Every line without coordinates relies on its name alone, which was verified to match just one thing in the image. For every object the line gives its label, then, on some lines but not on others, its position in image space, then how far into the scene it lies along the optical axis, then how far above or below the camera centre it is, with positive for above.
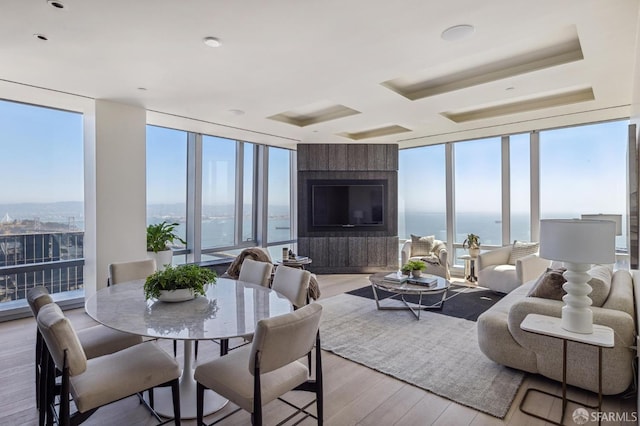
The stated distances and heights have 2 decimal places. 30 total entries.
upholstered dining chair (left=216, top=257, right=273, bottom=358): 3.14 -0.57
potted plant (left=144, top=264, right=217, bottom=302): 2.30 -0.49
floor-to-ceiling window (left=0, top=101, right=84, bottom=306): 4.25 +0.17
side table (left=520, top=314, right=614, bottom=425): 2.05 -0.77
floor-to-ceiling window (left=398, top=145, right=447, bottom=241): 7.23 +0.42
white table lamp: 2.04 -0.25
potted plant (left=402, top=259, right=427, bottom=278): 4.42 -0.73
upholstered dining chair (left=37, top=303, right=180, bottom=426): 1.65 -0.87
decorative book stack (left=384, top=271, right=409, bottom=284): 4.27 -0.84
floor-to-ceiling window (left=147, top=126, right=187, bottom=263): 5.58 +0.60
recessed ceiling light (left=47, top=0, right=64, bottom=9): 2.26 +1.40
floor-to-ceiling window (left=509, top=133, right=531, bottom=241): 6.16 +0.45
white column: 4.30 +0.33
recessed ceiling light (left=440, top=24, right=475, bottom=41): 2.64 +1.42
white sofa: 2.32 -1.00
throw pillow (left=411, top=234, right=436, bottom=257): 6.40 -0.65
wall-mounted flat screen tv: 7.14 +0.17
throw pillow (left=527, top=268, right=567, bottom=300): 2.79 -0.63
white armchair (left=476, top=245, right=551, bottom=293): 4.98 -0.89
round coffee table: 4.03 -0.90
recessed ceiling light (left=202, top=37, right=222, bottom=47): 2.77 +1.41
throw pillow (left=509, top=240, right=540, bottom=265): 5.53 -0.63
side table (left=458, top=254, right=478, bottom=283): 6.32 -1.07
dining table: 1.84 -0.62
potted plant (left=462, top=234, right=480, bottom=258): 6.32 -0.62
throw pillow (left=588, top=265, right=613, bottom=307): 2.67 -0.63
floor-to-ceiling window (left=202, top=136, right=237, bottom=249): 6.24 +0.40
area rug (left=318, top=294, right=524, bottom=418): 2.55 -1.32
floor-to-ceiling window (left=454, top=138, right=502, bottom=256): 6.55 +0.42
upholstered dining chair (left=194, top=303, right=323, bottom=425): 1.64 -0.86
